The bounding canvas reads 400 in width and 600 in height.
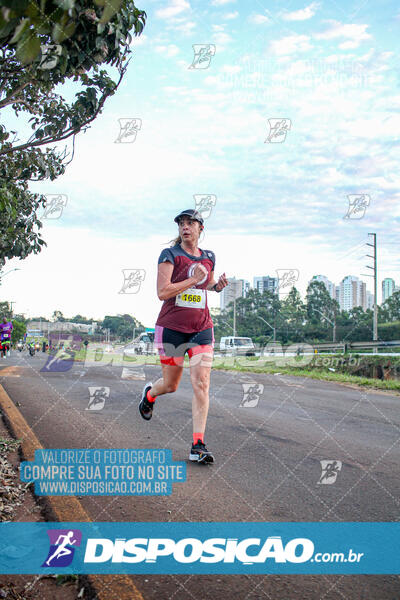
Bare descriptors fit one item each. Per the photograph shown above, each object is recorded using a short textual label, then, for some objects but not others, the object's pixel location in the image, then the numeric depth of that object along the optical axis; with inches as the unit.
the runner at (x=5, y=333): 733.9
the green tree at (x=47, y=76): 68.7
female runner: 157.1
